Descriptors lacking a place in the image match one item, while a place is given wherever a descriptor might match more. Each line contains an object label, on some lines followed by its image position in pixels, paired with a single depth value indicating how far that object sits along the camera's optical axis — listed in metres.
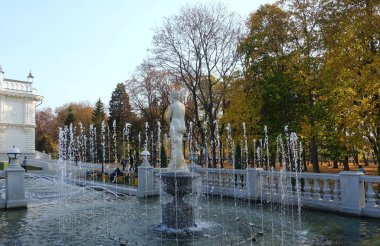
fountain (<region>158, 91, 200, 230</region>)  10.13
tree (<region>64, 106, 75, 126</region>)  67.50
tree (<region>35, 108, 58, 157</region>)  70.88
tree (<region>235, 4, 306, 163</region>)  24.08
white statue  10.69
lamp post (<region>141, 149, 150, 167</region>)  18.43
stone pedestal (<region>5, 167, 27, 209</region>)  14.41
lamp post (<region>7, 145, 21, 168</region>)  14.62
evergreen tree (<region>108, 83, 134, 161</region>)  55.22
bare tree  30.08
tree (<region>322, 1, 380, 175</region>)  16.55
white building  51.72
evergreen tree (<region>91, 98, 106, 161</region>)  55.62
